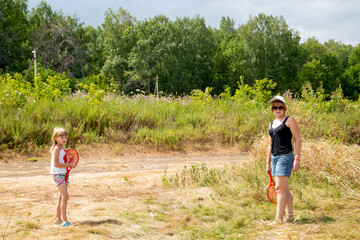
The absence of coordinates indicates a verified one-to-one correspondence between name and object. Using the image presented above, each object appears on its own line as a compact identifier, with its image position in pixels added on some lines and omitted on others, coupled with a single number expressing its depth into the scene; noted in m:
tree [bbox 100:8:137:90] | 43.31
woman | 4.28
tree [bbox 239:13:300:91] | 49.00
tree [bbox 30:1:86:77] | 44.91
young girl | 4.22
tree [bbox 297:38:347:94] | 52.78
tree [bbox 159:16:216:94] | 46.31
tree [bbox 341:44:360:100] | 58.72
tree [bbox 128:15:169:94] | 42.88
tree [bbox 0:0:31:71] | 39.50
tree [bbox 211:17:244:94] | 49.91
